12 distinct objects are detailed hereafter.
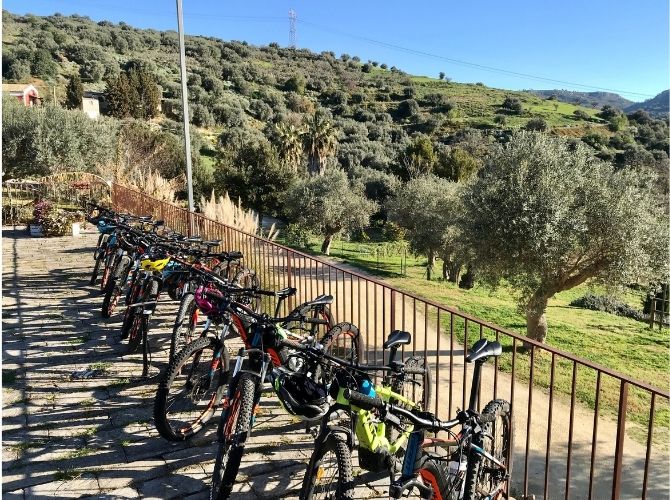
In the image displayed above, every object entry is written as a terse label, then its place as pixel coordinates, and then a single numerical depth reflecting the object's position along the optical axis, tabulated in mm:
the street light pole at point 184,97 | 10219
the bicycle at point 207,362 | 3459
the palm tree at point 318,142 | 40969
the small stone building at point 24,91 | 37397
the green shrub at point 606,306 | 19625
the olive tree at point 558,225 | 12227
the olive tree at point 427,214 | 23531
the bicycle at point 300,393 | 2670
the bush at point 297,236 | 27781
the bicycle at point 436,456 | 2426
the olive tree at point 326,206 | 27875
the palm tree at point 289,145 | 39872
